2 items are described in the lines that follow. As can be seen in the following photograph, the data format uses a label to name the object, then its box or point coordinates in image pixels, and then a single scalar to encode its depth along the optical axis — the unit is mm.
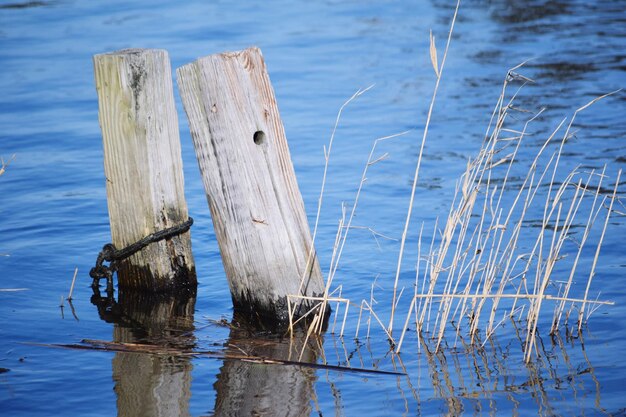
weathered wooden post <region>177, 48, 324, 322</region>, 10820
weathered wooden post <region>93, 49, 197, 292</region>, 11586
